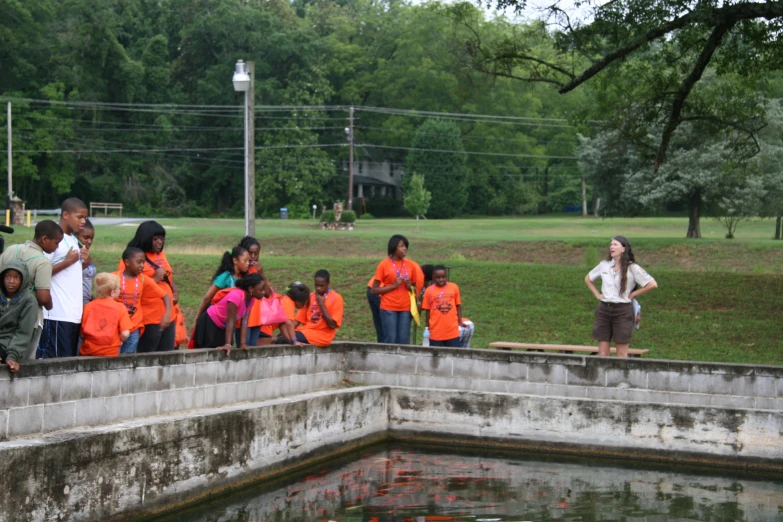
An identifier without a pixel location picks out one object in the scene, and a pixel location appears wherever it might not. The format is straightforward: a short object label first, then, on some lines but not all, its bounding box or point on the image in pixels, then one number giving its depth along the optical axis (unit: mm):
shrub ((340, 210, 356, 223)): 48875
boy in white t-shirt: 9188
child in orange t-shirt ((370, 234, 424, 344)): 13516
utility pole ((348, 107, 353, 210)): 67925
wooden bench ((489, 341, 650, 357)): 14595
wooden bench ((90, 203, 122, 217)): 66962
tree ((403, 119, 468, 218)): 75500
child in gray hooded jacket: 7781
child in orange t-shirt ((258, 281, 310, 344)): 12414
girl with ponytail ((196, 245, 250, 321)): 11207
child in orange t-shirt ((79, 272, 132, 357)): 9250
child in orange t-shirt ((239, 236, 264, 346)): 11852
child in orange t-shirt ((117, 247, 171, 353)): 9945
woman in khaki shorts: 12594
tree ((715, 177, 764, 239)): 38438
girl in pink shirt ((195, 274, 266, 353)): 10703
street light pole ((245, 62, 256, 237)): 18609
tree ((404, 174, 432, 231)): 59062
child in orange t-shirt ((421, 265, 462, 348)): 13320
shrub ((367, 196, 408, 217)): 77812
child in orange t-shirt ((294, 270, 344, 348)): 12453
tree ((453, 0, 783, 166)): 16484
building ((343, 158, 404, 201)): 85250
